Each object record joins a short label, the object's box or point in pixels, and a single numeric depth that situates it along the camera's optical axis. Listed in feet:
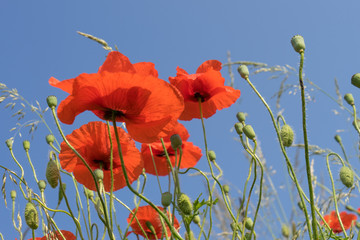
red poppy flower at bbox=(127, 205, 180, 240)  3.30
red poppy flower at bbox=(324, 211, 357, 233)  3.89
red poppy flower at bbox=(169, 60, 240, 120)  3.17
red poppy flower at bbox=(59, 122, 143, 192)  3.06
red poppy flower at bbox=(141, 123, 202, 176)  3.31
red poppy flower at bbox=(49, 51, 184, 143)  2.76
